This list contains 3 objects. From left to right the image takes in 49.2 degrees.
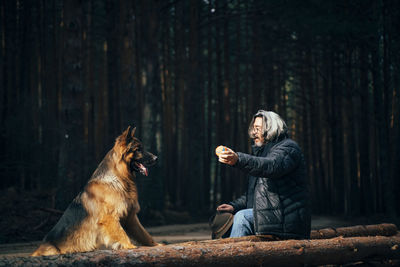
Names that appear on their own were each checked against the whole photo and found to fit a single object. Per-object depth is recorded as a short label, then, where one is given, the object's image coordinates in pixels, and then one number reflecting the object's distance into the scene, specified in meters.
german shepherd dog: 5.48
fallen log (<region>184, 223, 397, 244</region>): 6.41
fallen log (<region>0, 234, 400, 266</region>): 4.23
